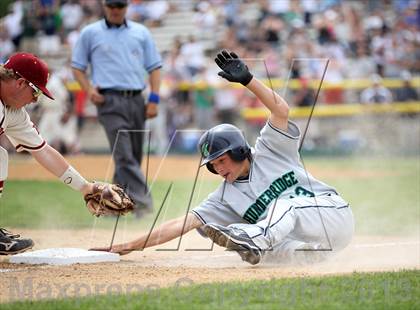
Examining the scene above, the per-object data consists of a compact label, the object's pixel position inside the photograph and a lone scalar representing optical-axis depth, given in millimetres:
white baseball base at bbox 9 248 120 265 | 14133
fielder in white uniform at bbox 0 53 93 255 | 13258
